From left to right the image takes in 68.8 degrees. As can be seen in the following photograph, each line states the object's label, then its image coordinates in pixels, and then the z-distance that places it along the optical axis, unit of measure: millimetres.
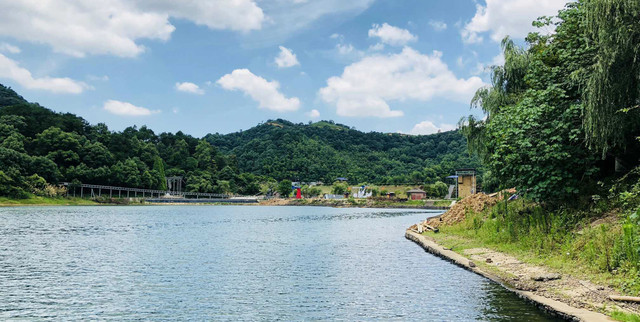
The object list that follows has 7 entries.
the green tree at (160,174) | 175425
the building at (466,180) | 125475
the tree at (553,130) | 20344
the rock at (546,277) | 15297
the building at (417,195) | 172500
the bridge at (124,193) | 140750
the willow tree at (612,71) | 16688
